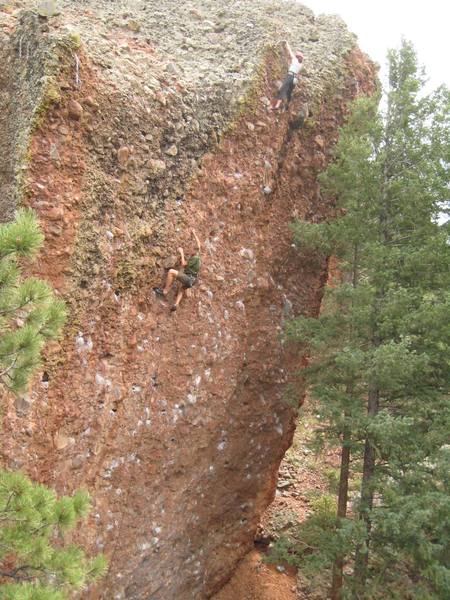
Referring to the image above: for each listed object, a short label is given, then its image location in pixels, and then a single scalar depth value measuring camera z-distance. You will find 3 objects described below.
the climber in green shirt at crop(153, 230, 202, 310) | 10.14
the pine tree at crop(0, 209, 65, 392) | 4.57
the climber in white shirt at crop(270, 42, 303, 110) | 12.41
